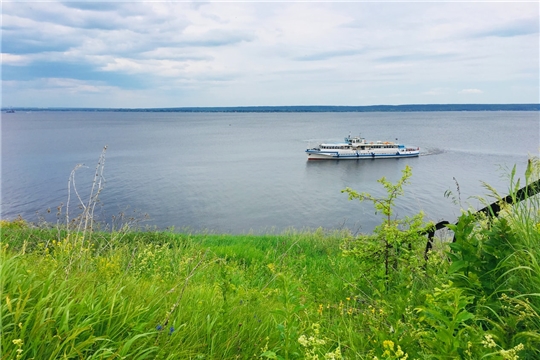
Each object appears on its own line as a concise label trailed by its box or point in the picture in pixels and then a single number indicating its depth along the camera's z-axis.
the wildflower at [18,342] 2.06
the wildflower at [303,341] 2.14
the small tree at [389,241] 4.48
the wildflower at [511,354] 1.94
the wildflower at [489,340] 2.04
